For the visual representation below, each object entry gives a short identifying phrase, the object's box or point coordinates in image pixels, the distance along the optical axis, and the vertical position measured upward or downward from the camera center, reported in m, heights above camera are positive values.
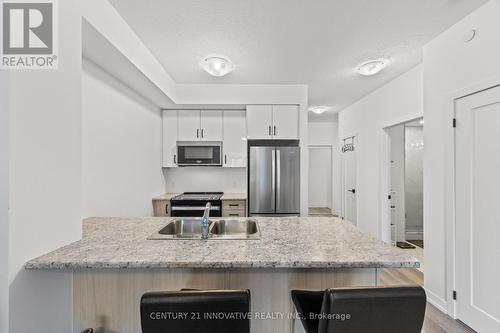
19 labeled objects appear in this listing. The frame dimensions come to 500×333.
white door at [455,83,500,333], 1.86 -0.36
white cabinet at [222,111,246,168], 4.04 +0.47
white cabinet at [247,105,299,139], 3.77 +0.72
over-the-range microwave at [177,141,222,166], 3.97 +0.20
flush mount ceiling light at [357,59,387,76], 2.86 +1.21
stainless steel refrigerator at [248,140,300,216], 3.58 -0.21
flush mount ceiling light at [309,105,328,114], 5.00 +1.22
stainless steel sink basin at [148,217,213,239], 1.99 -0.51
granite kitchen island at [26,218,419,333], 1.21 -0.60
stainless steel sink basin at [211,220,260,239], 2.03 -0.52
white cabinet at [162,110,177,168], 4.01 +0.48
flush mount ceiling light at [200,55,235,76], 2.70 +1.17
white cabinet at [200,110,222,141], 4.03 +0.67
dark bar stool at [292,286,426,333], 0.90 -0.54
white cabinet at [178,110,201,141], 4.02 +0.70
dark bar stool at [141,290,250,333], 0.87 -0.52
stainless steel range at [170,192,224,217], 3.64 -0.59
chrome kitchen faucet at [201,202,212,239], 1.61 -0.40
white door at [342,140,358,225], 4.95 -0.44
